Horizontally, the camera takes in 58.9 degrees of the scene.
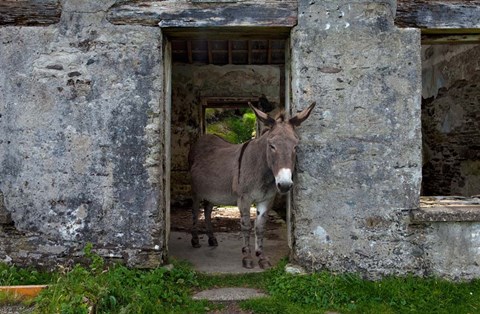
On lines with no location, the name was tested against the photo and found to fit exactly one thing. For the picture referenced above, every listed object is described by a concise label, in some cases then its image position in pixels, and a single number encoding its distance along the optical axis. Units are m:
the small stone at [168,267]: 4.53
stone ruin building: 4.50
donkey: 4.38
